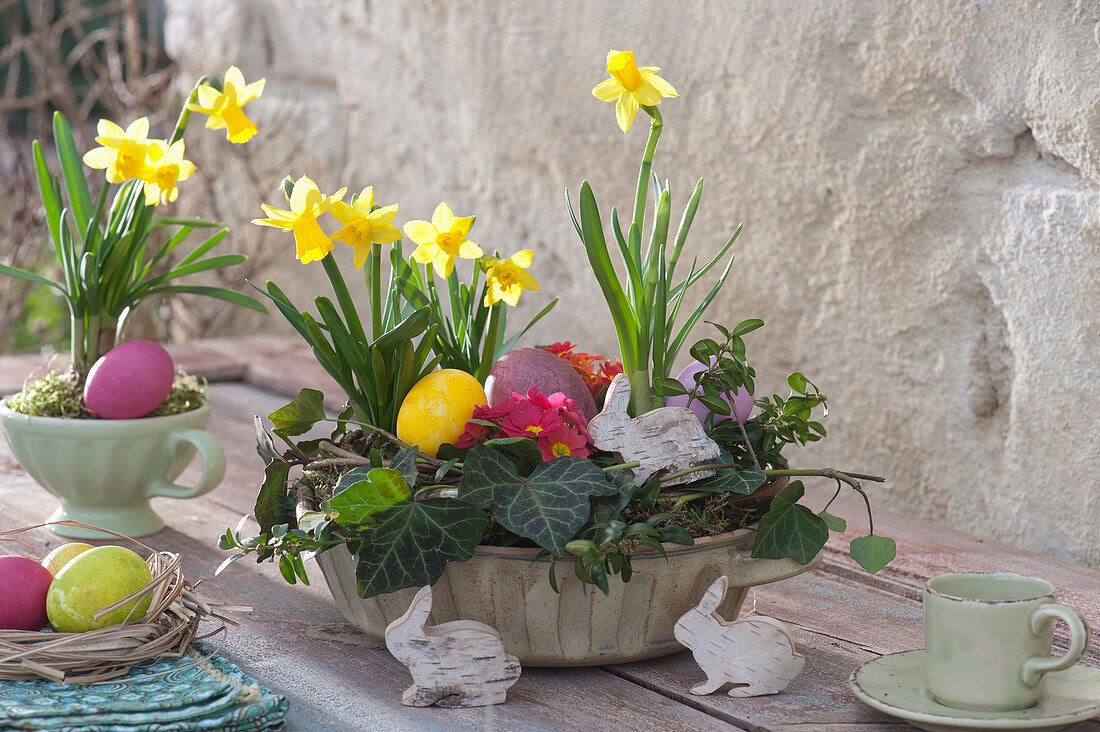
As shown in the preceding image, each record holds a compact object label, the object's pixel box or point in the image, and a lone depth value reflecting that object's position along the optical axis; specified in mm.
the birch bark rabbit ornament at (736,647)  1778
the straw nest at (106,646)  1755
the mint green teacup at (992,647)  1714
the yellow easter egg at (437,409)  1816
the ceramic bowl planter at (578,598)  1776
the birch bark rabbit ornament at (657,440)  1790
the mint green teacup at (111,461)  1990
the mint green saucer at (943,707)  1717
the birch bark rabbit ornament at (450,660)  1764
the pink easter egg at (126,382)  1985
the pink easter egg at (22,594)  1788
